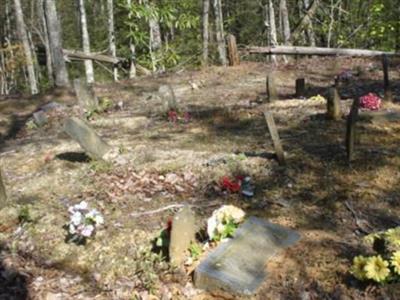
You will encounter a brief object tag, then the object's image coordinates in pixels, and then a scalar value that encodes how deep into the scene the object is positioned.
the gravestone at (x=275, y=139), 6.78
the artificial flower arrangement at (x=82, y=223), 5.40
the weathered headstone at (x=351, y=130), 6.60
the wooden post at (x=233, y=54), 15.42
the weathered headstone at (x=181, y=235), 5.01
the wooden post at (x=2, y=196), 6.34
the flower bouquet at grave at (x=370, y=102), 8.84
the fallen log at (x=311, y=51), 15.32
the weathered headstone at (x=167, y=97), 10.11
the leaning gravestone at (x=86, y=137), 7.33
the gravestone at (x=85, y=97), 10.90
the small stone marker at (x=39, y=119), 10.77
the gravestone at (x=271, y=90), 10.21
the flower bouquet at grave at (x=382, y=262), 4.34
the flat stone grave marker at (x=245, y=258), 4.63
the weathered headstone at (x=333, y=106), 8.38
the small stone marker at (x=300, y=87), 10.60
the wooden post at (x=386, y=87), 9.52
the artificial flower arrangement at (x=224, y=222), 5.23
